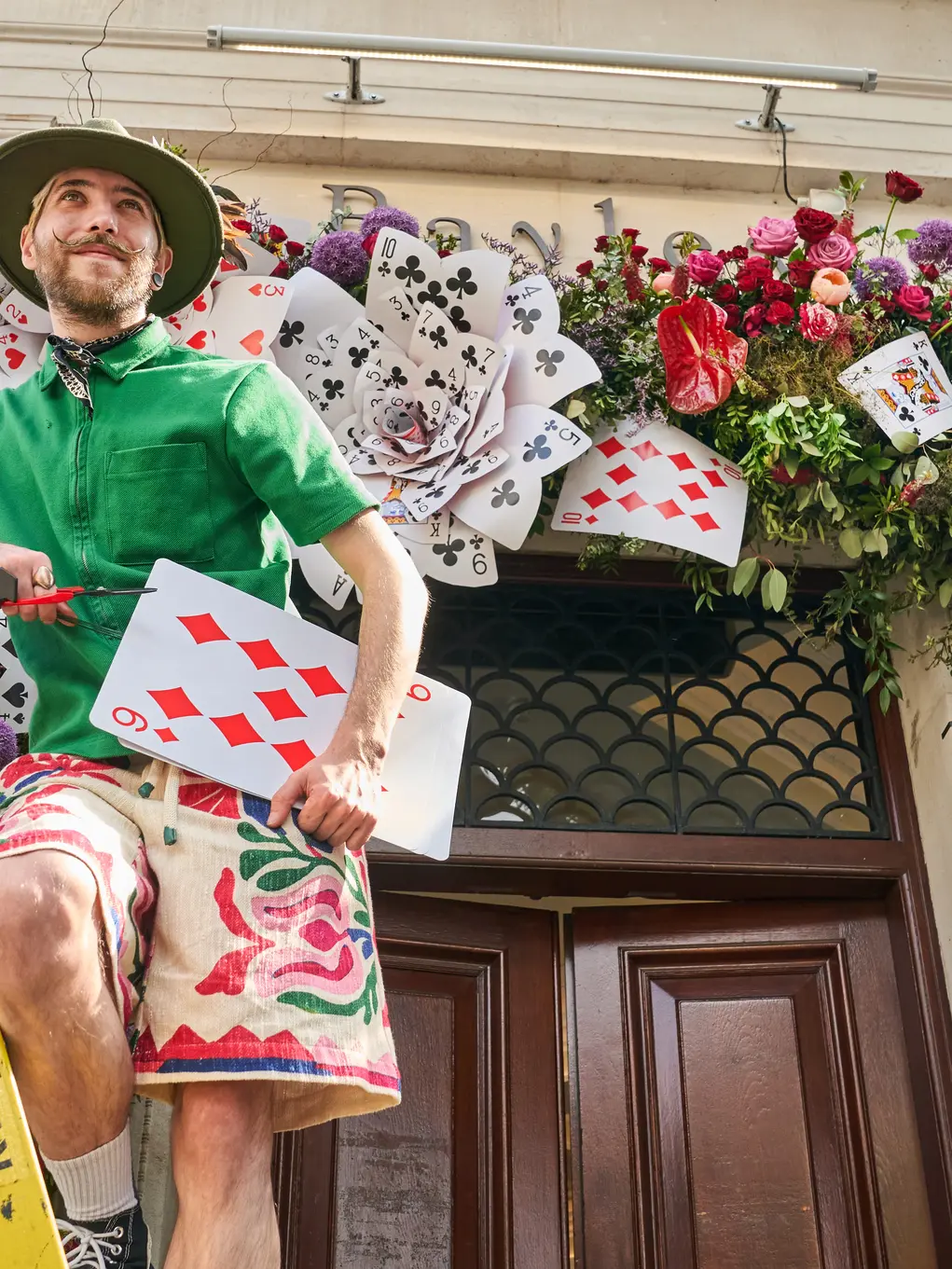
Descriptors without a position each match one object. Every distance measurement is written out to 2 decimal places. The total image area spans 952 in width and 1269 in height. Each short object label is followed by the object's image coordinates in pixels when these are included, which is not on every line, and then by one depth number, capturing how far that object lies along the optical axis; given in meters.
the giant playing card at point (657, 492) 3.24
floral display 3.24
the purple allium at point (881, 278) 3.55
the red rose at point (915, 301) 3.46
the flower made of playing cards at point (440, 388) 3.20
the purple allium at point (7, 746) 2.71
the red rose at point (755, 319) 3.44
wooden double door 3.04
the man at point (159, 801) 1.63
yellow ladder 1.42
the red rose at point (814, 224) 3.55
